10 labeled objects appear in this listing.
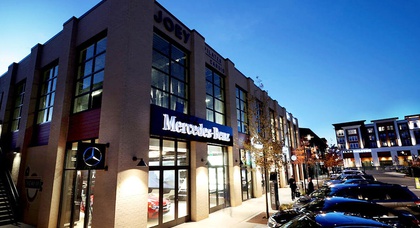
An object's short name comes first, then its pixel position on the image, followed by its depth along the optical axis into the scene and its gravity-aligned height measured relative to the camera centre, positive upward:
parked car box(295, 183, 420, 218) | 8.08 -1.34
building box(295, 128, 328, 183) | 36.71 +1.84
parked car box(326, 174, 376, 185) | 21.50 -1.62
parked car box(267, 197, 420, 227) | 6.59 -1.48
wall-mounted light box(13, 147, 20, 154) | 14.03 +1.04
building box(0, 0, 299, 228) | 9.22 +1.96
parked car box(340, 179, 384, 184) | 16.04 -1.48
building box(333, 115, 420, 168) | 84.50 +7.10
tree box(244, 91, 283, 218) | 13.32 +1.04
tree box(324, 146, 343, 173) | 52.54 +0.37
